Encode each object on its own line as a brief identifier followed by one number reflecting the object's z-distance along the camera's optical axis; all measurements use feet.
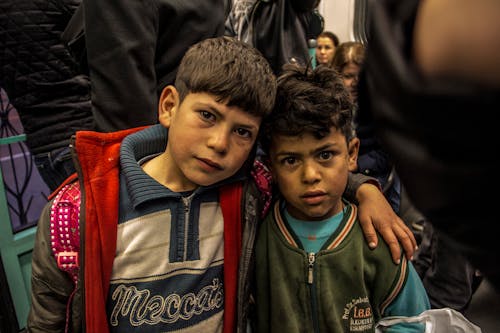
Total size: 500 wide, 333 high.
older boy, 3.06
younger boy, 3.34
